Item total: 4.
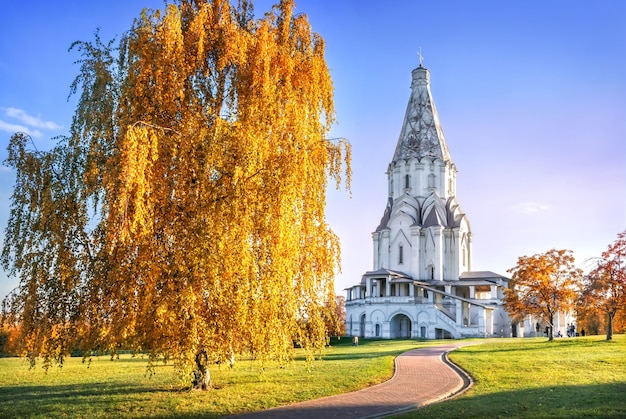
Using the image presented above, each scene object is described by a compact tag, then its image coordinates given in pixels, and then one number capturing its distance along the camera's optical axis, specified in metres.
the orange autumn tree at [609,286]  40.50
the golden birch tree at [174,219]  12.93
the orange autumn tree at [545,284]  44.12
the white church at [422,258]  66.31
